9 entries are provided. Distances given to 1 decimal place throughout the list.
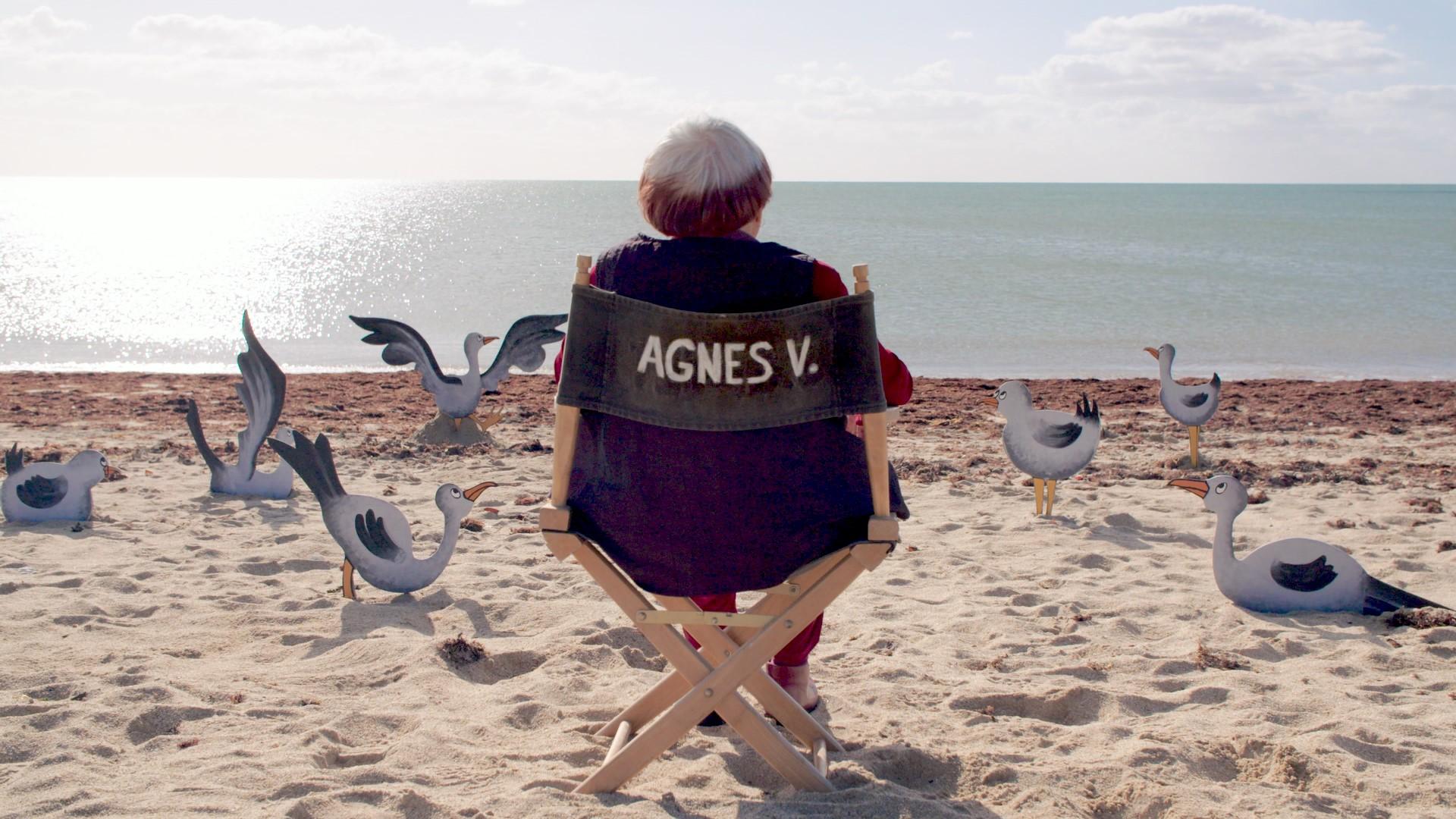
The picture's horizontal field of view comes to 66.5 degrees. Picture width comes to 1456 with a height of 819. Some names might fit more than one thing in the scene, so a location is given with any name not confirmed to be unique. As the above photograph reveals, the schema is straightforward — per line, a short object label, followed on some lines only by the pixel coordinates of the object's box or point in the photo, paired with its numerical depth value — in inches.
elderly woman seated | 88.7
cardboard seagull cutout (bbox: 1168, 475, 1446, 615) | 154.3
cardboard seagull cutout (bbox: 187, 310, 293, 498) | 211.6
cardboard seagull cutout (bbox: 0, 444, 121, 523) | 196.2
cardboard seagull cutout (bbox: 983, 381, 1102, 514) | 211.0
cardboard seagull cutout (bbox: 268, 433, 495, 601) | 156.7
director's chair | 86.9
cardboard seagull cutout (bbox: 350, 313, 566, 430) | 271.4
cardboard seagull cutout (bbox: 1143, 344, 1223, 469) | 251.8
